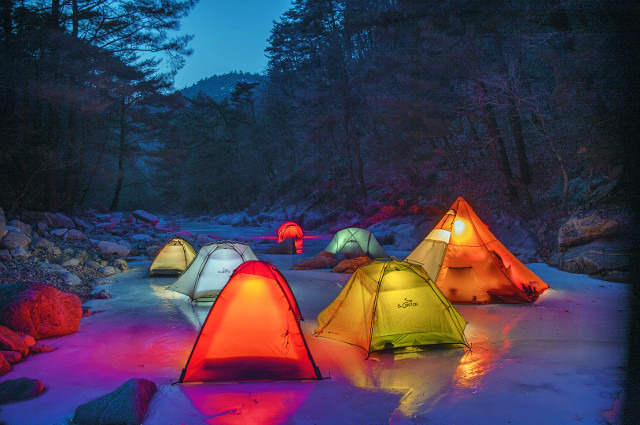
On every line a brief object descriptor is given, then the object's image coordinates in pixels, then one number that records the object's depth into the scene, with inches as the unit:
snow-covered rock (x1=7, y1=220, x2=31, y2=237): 595.4
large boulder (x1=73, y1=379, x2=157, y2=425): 164.6
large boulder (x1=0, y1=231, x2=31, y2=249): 493.0
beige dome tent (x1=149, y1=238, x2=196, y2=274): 523.0
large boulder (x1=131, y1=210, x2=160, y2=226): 1217.4
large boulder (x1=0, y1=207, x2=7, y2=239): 487.5
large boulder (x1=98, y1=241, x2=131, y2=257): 662.5
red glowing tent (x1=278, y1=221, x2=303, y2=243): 992.2
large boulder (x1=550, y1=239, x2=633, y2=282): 428.5
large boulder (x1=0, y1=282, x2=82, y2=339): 265.7
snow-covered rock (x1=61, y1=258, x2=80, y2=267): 506.9
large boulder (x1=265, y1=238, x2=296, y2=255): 767.1
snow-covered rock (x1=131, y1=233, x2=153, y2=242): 831.1
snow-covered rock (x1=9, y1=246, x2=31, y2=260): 476.7
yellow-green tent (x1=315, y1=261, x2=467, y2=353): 257.1
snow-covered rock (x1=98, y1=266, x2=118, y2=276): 524.7
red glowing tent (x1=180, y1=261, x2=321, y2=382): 214.7
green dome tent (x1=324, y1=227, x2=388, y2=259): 620.4
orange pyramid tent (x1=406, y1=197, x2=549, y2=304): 367.6
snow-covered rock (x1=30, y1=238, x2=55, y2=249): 543.2
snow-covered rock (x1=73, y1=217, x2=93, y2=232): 840.3
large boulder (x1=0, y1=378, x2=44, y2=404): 183.6
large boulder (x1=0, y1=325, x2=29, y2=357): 234.4
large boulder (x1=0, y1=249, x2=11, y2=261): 455.5
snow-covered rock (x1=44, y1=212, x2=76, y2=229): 748.6
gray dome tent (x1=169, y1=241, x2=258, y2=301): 390.6
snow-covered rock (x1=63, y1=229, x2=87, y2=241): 691.4
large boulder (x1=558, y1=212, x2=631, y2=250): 448.5
